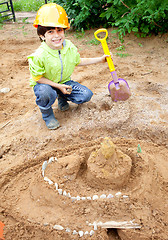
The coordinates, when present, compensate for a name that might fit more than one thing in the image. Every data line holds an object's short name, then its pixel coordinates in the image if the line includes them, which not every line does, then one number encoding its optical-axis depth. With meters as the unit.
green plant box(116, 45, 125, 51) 4.61
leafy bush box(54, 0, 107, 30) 4.91
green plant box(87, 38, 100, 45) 5.01
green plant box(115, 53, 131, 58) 4.41
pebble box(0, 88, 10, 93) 3.72
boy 2.31
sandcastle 1.83
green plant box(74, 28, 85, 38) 5.45
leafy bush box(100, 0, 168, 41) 3.95
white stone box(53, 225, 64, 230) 1.69
